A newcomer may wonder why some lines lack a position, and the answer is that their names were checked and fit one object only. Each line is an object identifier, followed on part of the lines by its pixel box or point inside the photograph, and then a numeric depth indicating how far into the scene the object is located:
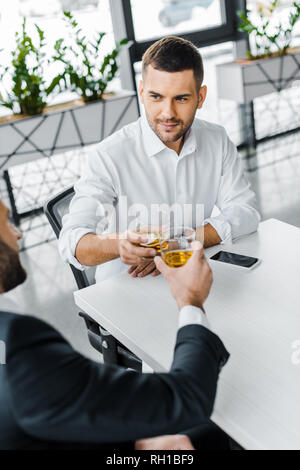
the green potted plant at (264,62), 4.01
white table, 0.93
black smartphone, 1.46
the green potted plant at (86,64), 3.51
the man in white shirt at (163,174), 1.61
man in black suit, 0.75
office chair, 1.53
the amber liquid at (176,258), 1.27
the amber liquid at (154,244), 1.38
